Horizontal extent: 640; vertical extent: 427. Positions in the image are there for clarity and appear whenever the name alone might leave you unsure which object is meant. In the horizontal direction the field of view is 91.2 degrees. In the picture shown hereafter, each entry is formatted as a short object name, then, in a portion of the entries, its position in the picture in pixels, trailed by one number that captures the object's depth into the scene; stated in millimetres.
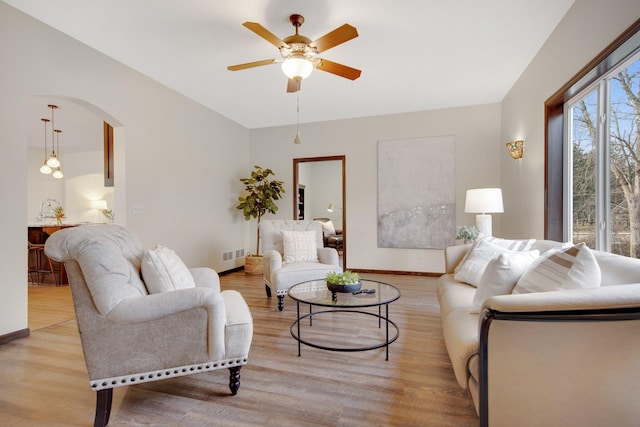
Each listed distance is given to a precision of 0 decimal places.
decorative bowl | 2369
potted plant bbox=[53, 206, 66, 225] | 5519
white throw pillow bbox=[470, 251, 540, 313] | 1713
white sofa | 1060
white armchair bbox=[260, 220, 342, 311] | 3269
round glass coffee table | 2195
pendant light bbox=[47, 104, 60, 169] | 6287
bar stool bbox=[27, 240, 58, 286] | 4719
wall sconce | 3732
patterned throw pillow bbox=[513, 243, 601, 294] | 1356
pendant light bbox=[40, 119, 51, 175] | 6475
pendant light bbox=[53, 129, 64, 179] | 6242
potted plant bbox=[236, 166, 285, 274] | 5309
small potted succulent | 2373
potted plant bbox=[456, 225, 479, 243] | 3785
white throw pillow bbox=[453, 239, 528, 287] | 2457
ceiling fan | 2344
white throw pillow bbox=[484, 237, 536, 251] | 2412
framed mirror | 8953
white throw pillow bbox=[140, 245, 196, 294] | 1762
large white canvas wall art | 5023
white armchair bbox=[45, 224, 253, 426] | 1509
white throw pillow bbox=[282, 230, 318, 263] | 3766
